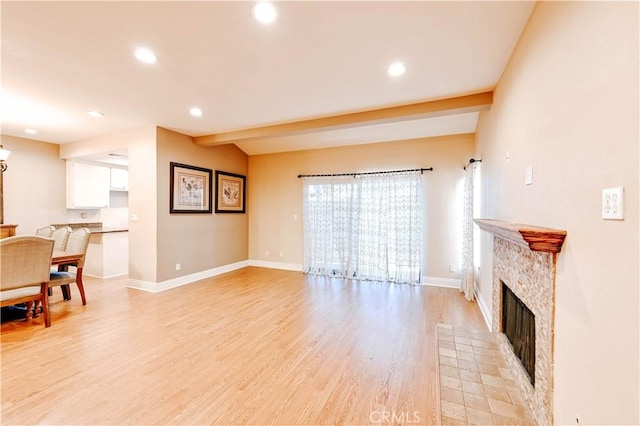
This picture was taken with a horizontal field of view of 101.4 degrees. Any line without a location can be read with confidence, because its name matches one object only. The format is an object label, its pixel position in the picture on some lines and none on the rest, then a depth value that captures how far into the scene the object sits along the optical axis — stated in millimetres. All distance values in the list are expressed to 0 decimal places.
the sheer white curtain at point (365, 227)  4520
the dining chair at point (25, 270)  2615
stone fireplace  1310
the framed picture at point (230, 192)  5285
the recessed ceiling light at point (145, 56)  2121
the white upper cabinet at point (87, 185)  5262
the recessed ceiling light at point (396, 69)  2324
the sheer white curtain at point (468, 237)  3766
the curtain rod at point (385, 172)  4445
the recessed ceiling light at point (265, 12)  1650
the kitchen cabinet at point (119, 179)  5898
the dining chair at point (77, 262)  3350
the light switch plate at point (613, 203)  895
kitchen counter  4995
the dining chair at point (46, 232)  4059
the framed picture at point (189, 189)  4367
